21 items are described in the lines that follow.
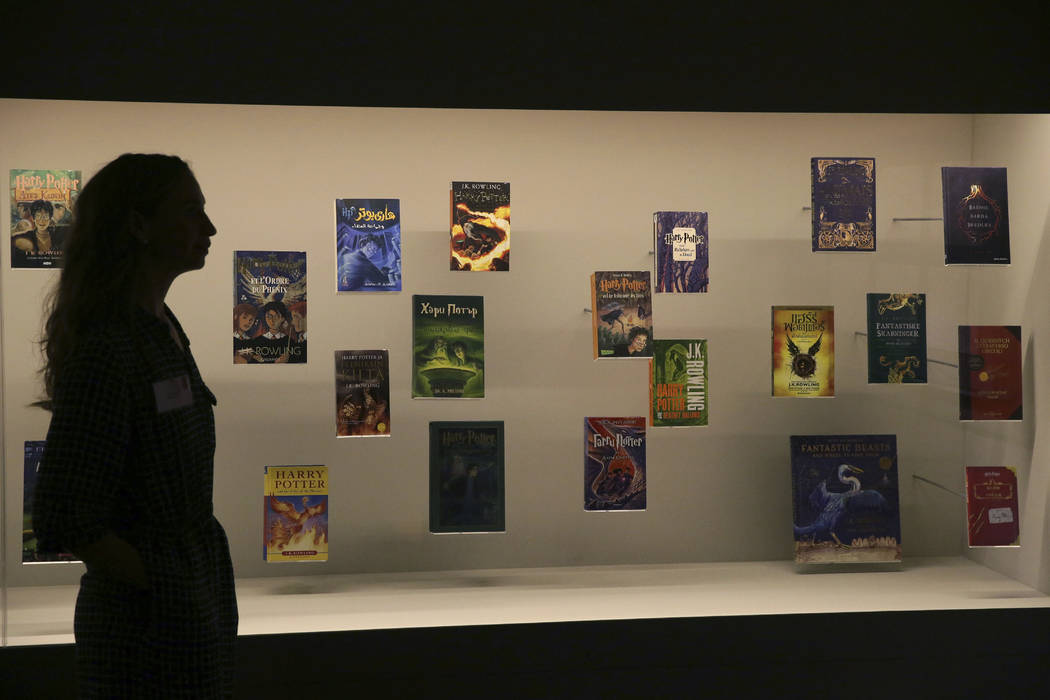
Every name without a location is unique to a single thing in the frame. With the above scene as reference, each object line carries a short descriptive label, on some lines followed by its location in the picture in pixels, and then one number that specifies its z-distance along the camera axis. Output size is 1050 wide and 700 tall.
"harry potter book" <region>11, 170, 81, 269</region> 2.59
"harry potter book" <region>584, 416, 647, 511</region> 3.00
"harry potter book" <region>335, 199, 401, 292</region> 2.85
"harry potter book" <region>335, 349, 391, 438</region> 2.84
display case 2.79
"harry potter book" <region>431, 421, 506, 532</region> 2.94
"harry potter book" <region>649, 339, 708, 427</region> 3.03
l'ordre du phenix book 2.79
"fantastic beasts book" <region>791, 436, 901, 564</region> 3.05
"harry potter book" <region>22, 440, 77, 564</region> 2.65
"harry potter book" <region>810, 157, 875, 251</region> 2.98
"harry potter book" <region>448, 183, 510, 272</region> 2.92
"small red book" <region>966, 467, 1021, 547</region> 2.96
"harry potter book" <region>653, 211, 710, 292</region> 3.00
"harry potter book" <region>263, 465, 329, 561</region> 2.81
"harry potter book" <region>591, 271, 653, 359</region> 2.96
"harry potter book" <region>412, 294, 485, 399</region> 2.88
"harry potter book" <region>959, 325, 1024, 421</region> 2.97
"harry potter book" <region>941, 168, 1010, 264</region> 2.94
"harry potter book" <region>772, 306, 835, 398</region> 3.02
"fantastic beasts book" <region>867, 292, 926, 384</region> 3.01
